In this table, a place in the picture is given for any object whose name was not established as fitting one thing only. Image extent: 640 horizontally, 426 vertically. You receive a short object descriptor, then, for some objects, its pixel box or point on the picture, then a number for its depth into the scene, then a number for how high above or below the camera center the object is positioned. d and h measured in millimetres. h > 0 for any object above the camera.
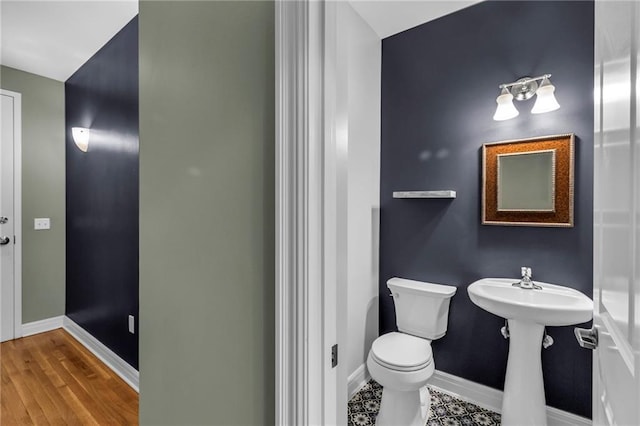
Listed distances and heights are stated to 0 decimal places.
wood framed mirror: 1825 +186
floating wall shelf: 2145 +126
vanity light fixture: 1787 +675
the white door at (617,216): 575 -6
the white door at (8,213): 2889 -11
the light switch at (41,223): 3104 -109
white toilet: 1696 -786
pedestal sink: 1646 -712
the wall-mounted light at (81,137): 2774 +649
